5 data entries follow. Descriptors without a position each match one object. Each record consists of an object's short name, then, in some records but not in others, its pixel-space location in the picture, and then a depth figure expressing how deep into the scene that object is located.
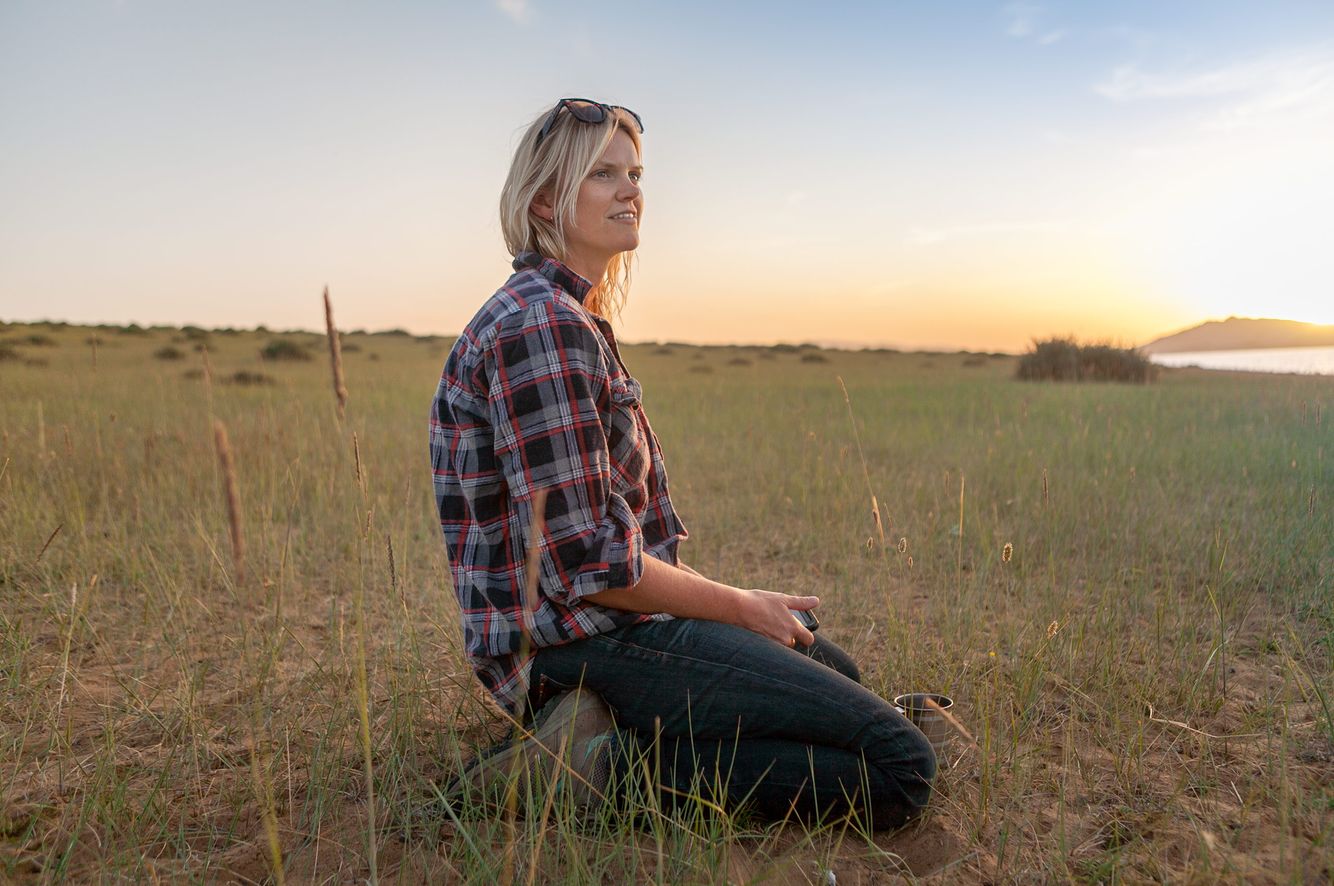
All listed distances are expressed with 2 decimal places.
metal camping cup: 2.40
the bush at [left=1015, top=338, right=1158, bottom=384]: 16.41
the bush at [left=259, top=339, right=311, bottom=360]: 19.77
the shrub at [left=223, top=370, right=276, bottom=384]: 14.01
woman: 1.91
